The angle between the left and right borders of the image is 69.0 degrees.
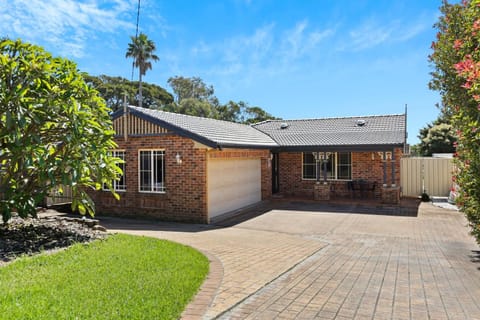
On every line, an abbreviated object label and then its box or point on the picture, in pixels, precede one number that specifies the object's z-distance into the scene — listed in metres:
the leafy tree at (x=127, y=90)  44.84
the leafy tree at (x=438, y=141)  31.38
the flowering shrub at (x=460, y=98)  5.70
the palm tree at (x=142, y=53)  42.19
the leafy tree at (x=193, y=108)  43.31
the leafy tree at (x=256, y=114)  49.94
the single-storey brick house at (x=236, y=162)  12.02
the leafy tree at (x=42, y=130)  6.63
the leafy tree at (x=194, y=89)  51.59
